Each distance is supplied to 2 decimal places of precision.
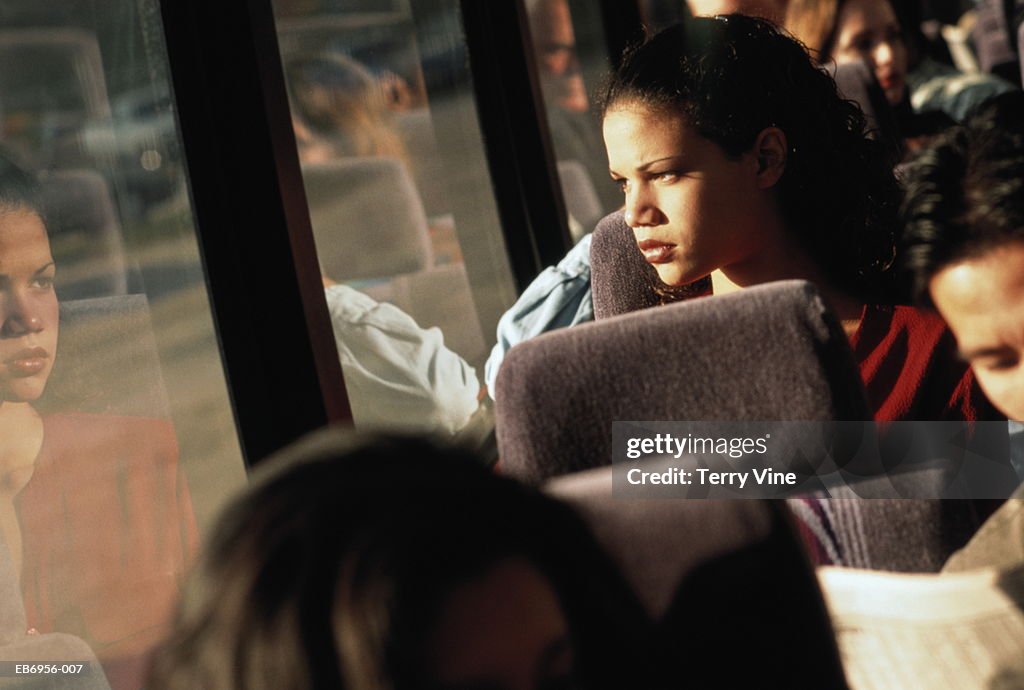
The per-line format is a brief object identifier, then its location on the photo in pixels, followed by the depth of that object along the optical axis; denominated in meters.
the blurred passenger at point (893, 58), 5.40
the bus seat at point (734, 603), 3.23
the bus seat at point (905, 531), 3.35
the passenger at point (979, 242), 3.34
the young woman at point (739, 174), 3.74
